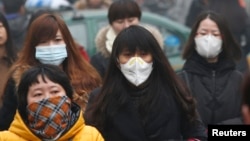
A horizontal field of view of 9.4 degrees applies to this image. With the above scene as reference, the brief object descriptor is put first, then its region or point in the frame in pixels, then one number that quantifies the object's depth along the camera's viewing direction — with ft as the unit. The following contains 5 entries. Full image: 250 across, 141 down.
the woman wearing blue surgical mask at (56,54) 36.83
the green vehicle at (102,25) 59.84
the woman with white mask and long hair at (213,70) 39.31
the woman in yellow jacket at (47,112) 29.02
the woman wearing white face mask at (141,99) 32.61
